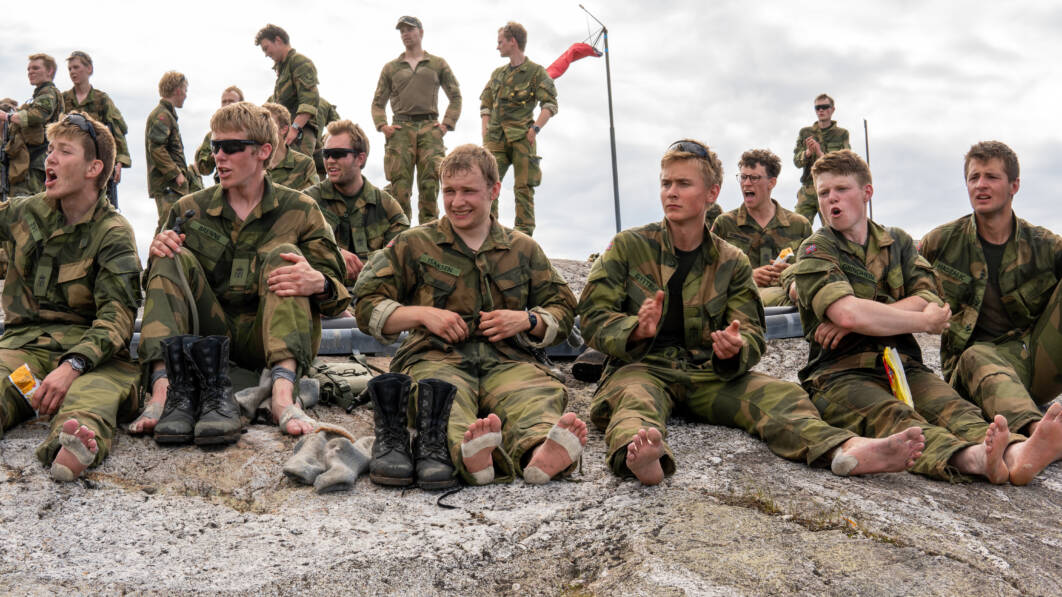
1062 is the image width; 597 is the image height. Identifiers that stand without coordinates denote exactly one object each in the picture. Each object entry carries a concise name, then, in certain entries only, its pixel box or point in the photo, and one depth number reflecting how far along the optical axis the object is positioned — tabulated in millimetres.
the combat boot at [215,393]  3488
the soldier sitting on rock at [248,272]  3900
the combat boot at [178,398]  3512
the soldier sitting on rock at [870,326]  3666
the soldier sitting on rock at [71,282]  3742
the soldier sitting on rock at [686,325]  3727
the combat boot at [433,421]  3225
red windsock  14828
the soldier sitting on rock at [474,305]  3734
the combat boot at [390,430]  3174
